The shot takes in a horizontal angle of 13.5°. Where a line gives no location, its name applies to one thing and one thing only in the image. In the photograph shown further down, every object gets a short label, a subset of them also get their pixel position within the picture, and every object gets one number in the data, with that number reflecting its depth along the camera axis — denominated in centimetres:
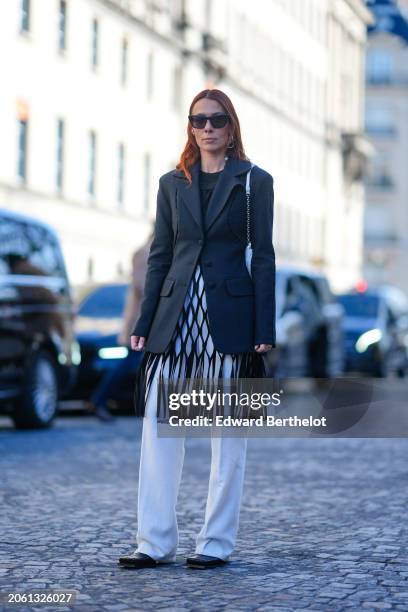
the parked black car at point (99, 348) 1886
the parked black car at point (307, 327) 2084
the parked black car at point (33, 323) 1556
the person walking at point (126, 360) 1540
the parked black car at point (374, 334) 2917
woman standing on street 693
